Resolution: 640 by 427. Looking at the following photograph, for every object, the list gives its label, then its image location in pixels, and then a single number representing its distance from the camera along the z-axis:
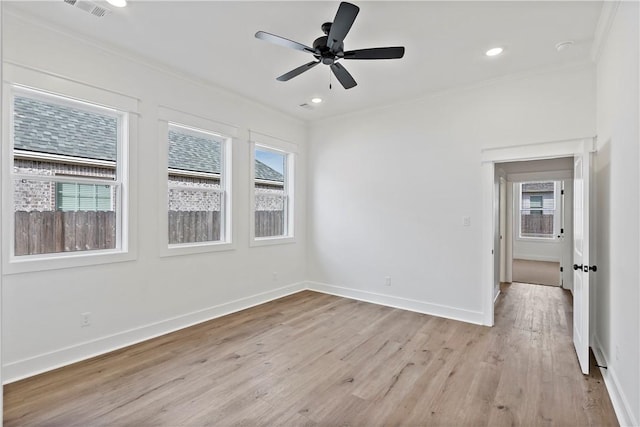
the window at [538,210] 9.16
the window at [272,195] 5.06
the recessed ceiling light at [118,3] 2.59
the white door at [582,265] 2.87
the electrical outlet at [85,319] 3.10
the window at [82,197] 3.09
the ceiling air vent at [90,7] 2.58
